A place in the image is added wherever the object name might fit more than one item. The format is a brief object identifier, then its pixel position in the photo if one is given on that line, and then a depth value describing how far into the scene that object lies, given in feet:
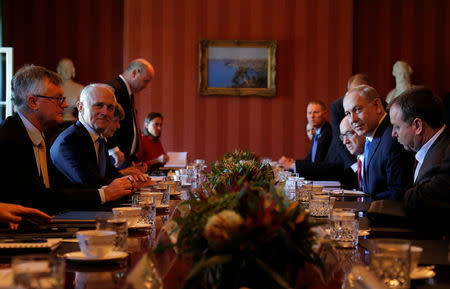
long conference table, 4.88
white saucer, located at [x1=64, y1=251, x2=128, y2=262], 5.55
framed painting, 30.66
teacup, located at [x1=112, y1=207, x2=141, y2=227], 7.66
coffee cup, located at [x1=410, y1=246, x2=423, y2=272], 5.29
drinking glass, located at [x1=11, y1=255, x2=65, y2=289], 3.63
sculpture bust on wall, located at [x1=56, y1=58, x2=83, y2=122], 29.30
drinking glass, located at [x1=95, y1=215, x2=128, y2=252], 5.95
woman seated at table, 27.30
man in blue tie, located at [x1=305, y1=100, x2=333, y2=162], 24.13
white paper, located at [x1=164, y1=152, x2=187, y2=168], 24.49
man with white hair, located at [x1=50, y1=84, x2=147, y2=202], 13.05
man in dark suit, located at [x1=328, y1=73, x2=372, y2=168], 20.88
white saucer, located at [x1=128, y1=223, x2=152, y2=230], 7.71
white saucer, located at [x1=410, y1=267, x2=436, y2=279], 5.02
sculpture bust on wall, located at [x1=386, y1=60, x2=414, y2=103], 30.99
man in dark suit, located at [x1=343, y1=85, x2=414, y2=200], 13.08
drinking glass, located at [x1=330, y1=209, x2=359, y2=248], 6.77
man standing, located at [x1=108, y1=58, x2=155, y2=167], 21.13
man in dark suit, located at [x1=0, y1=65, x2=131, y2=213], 10.02
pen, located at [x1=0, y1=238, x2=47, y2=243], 6.49
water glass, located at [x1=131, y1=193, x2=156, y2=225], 8.10
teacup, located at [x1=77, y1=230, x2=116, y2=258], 5.57
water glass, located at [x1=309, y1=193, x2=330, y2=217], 8.95
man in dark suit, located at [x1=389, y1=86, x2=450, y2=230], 10.00
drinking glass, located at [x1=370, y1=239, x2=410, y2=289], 4.60
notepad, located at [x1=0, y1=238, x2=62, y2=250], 6.11
